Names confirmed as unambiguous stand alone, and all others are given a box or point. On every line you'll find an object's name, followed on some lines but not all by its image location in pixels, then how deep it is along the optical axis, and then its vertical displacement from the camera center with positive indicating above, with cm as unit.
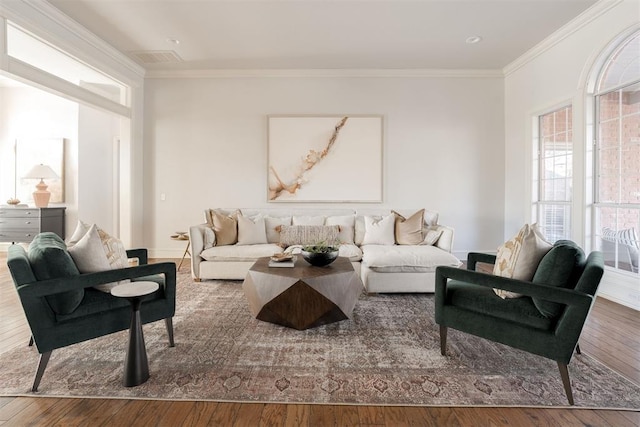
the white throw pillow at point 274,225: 435 -20
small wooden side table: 446 -37
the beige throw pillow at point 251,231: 411 -27
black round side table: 174 -74
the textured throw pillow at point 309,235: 413 -31
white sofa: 338 -48
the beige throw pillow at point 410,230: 400 -23
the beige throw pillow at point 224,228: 406 -23
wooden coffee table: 238 -65
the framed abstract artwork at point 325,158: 505 +85
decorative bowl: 272 -40
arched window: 312 +57
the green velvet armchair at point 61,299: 165 -51
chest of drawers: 504 -22
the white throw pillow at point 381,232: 407 -27
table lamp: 517 +44
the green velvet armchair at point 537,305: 162 -54
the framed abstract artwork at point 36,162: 553 +83
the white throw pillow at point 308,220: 438 -13
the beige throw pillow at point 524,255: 188 -26
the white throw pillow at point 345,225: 421 -19
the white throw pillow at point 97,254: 194 -28
